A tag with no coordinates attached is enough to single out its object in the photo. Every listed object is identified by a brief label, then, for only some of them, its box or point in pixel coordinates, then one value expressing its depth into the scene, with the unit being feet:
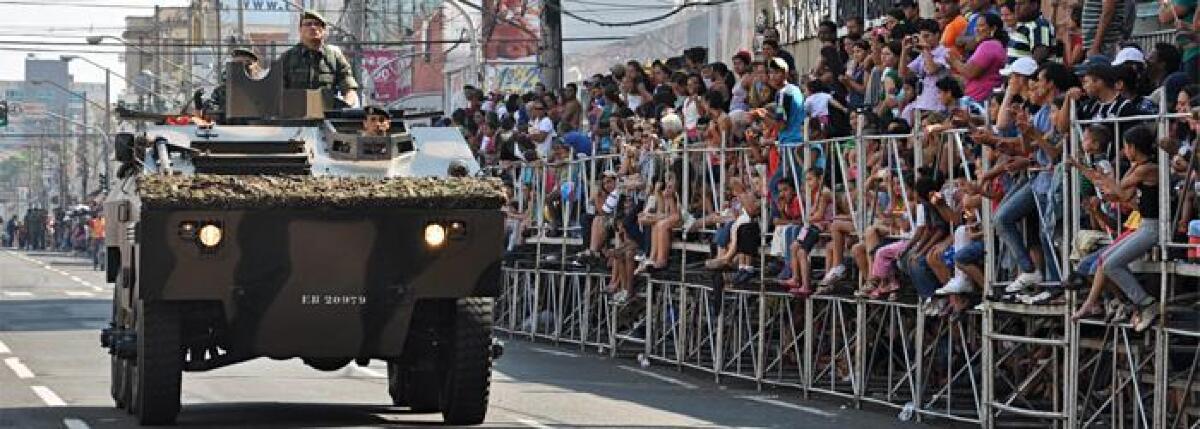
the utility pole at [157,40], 370.53
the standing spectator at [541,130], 106.63
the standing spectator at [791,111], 76.84
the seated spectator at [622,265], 91.71
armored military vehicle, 57.11
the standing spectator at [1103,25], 65.51
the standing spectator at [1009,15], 68.54
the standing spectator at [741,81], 84.23
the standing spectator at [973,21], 68.59
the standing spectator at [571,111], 104.37
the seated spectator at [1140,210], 54.65
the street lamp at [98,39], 224.33
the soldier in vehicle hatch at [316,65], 65.00
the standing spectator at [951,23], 70.08
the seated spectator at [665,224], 86.33
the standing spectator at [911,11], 76.89
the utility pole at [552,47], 128.06
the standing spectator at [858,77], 77.61
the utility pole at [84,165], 382.96
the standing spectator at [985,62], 66.64
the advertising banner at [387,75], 244.83
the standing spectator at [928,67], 69.82
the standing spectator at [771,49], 81.51
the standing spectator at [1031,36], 65.67
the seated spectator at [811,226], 73.15
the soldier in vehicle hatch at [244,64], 64.99
